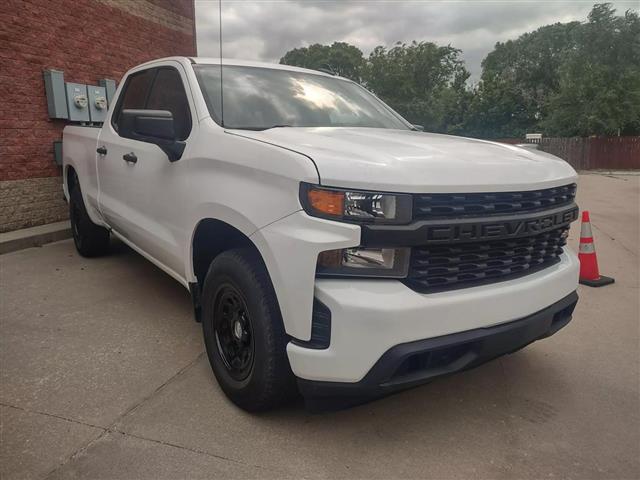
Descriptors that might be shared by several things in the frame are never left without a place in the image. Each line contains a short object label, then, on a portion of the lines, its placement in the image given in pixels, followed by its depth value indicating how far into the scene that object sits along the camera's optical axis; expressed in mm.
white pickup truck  1979
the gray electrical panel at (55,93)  6844
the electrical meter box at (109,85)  7867
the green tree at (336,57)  57594
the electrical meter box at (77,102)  7211
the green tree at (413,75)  51594
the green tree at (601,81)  31391
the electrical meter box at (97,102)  7617
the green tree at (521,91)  42094
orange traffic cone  4930
